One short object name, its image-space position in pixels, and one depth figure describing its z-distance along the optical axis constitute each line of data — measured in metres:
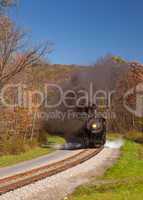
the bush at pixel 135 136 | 57.11
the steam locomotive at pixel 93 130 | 37.72
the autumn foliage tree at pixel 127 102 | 68.69
